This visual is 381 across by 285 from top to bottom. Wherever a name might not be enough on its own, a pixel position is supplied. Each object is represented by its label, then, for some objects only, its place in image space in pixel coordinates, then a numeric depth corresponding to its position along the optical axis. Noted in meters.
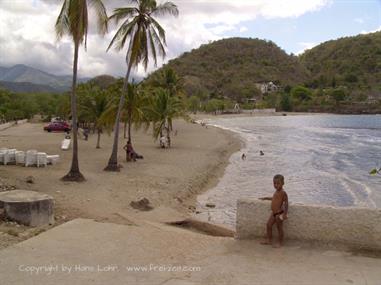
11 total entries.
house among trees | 191.80
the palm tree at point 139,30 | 18.62
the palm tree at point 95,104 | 31.33
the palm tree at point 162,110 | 32.59
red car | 52.69
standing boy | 7.13
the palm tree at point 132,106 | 26.22
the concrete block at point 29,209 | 9.01
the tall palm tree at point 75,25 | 15.10
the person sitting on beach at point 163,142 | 33.62
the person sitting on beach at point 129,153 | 23.80
